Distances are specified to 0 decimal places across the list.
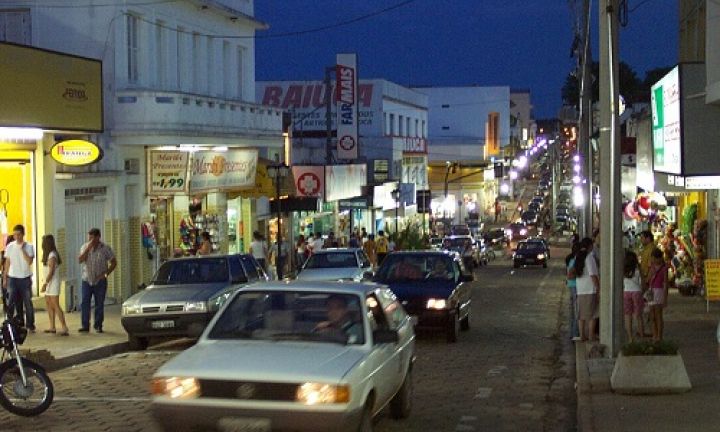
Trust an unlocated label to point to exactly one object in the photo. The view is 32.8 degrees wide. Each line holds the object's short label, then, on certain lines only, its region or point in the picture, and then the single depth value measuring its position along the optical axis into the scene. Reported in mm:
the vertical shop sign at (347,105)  56344
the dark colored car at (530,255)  55344
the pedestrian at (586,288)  19312
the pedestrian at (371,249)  39600
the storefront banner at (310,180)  46781
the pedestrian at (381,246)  41062
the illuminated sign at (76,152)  24703
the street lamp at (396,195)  59156
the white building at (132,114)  27953
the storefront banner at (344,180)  48281
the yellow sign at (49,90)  22719
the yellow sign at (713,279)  23891
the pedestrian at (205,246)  30238
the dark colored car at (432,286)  20656
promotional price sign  31141
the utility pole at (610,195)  15828
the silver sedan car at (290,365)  9625
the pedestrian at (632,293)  19003
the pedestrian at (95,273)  22094
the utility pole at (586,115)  35500
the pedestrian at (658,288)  19281
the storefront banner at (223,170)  33000
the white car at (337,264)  28078
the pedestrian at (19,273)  20891
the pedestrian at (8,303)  21328
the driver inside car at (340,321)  11047
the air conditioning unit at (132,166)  30016
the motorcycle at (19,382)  12664
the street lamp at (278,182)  35281
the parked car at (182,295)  20047
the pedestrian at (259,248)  32375
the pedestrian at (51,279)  21016
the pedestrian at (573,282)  20703
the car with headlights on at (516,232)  80831
